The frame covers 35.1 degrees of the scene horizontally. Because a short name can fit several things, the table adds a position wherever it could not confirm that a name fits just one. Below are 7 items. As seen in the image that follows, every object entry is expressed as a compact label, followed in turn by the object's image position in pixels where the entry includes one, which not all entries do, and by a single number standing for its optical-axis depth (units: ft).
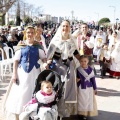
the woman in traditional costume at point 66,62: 10.85
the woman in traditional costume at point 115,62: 21.08
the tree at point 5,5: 74.38
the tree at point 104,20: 152.04
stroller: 9.35
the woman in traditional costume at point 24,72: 9.69
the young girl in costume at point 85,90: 11.22
